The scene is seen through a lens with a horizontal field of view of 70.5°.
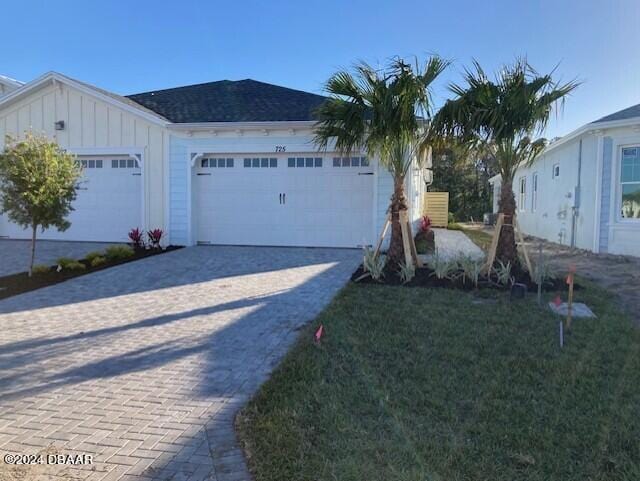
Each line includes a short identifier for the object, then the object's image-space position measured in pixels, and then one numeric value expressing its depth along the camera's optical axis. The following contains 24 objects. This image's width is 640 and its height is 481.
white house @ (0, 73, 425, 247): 11.75
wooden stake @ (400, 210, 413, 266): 7.96
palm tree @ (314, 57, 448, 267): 7.60
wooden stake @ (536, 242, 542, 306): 6.25
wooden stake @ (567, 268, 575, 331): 4.96
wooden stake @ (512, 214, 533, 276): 7.42
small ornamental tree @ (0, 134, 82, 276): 7.52
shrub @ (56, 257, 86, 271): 8.77
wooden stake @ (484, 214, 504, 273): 7.76
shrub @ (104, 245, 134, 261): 9.99
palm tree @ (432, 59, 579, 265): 7.30
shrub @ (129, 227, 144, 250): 11.52
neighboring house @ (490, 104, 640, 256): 10.90
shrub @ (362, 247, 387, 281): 7.80
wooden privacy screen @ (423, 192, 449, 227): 23.67
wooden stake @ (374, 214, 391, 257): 8.17
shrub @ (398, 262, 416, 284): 7.61
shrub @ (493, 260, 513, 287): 7.26
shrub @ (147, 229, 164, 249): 11.93
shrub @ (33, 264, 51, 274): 8.42
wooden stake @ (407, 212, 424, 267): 8.19
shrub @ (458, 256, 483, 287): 7.27
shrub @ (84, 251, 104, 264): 9.60
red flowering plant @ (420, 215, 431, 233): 16.66
